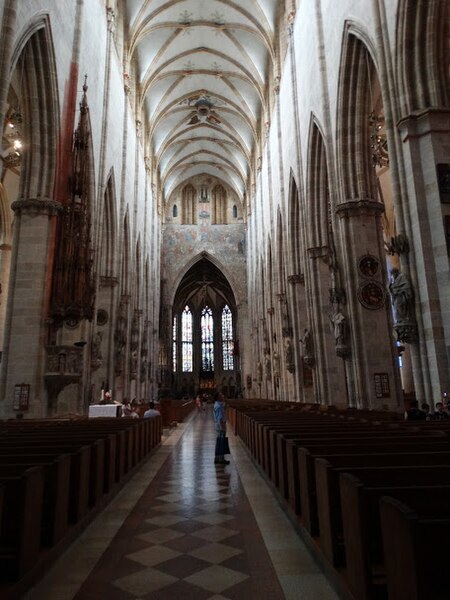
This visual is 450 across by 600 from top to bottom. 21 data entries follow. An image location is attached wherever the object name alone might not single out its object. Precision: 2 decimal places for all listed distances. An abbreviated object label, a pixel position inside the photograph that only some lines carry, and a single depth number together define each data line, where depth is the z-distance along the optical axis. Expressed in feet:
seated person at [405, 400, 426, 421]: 23.44
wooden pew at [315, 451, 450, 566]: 8.54
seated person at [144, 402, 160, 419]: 32.83
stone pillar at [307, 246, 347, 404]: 44.34
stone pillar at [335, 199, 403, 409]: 34.42
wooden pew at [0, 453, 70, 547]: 9.68
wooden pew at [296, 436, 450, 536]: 10.49
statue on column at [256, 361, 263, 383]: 90.28
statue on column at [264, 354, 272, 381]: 79.54
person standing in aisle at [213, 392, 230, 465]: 24.70
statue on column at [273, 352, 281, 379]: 70.59
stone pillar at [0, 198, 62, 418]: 33.17
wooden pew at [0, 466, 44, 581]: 7.83
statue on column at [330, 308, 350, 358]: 36.11
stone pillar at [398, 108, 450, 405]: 23.71
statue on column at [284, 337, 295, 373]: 58.90
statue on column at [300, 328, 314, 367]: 48.06
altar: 39.58
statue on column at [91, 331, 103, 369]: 45.27
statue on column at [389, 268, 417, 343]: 24.89
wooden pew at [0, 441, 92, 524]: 11.51
